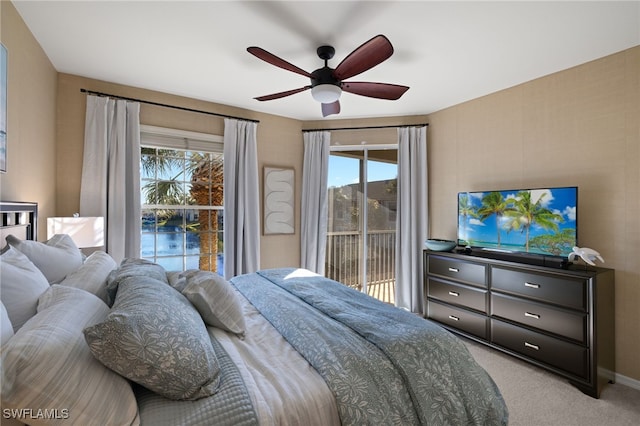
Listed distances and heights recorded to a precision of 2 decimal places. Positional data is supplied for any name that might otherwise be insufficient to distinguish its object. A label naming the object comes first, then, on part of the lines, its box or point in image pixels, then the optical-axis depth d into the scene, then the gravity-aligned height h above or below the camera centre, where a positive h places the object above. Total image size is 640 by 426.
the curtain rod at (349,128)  4.22 +1.24
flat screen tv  2.61 -0.05
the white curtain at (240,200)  3.70 +0.19
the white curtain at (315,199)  4.24 +0.22
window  3.46 +0.19
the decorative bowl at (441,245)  3.46 -0.34
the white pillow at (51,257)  1.51 -0.23
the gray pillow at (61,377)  0.77 -0.45
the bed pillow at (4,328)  0.87 -0.35
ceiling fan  1.86 +1.02
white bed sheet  1.05 -0.66
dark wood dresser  2.31 -0.86
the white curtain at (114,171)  2.99 +0.44
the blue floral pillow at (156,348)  0.94 -0.45
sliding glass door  4.38 -0.09
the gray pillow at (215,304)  1.57 -0.48
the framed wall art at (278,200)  4.11 +0.20
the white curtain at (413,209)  4.04 +0.08
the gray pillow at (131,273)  1.53 -0.32
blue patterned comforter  1.18 -0.66
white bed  0.87 -0.57
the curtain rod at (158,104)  3.01 +1.24
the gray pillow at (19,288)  1.09 -0.29
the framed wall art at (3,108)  1.71 +0.61
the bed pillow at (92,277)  1.49 -0.33
